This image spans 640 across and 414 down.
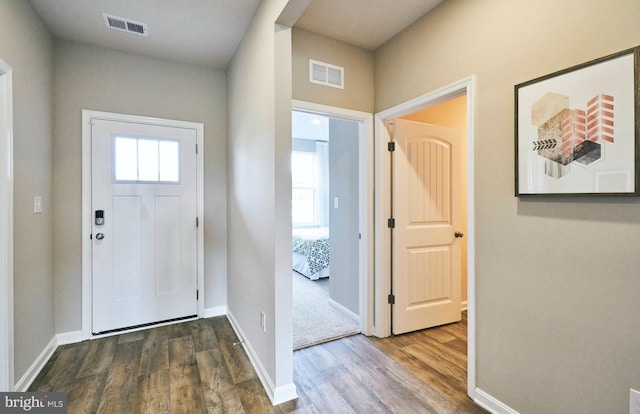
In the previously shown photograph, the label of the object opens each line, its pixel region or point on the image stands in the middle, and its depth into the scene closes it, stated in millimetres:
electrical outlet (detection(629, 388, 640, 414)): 1202
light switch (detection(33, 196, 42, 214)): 2094
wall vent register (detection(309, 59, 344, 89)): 2449
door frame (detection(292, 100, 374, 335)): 2648
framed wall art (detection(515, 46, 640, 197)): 1203
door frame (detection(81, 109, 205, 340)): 2588
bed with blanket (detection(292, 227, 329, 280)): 4492
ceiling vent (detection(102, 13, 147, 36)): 2236
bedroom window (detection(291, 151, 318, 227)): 6840
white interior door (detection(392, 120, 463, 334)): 2649
